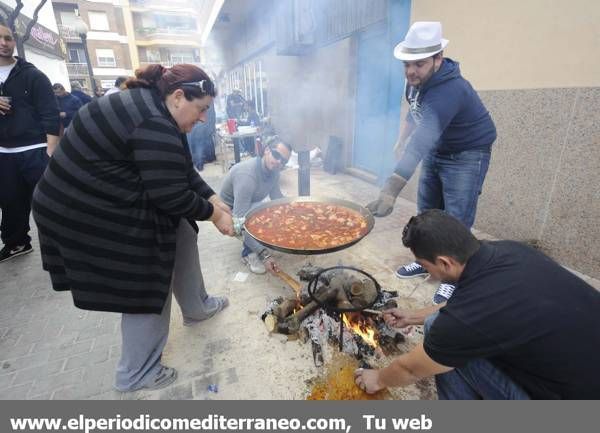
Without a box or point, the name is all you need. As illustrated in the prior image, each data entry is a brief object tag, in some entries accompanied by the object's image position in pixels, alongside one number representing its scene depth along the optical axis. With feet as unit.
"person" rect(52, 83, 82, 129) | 24.98
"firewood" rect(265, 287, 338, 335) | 8.88
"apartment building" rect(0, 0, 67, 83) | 40.36
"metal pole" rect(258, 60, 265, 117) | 46.74
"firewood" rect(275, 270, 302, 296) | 10.41
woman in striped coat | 5.90
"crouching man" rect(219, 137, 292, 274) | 11.81
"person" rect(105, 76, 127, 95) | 21.19
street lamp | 33.28
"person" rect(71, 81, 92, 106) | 28.37
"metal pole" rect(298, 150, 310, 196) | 14.83
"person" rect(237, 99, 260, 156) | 35.72
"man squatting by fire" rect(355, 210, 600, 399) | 4.16
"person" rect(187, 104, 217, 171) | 31.79
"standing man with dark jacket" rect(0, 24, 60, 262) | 11.99
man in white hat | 8.95
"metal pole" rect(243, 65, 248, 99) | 60.01
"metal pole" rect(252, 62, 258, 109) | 50.40
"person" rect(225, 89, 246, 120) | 46.09
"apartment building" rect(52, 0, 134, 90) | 111.86
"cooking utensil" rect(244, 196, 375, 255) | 7.82
